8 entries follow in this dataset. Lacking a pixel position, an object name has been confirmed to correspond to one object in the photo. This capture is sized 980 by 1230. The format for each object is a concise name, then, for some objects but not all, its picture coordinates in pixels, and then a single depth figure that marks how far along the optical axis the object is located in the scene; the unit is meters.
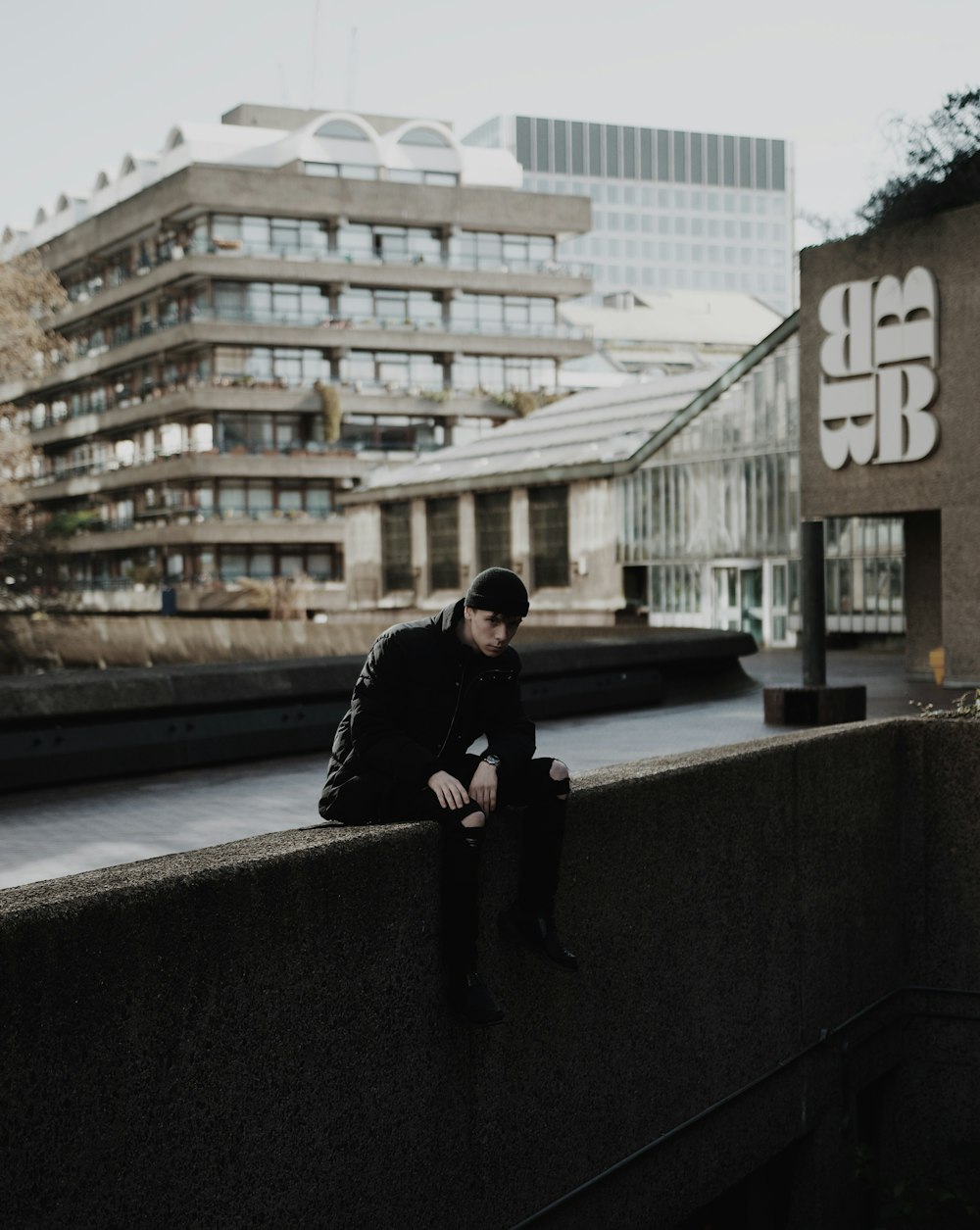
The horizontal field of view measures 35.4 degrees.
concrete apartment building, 71.88
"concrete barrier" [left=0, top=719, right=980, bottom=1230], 4.14
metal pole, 14.12
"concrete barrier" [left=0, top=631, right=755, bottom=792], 10.05
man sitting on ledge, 5.00
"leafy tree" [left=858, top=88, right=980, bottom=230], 17.17
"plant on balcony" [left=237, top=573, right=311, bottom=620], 64.06
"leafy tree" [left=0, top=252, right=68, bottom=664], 35.59
